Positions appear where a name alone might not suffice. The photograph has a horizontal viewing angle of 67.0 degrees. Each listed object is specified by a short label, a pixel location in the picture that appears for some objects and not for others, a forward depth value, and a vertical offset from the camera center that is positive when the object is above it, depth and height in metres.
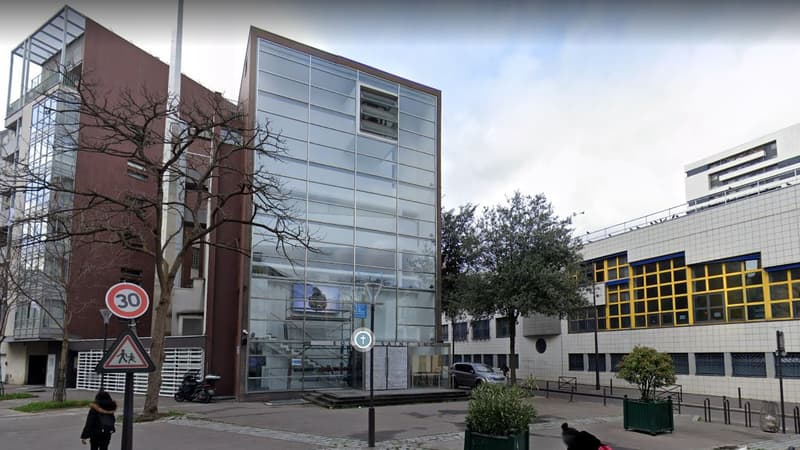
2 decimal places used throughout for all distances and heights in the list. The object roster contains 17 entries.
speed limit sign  8.45 +0.24
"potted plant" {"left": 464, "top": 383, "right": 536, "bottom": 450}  10.24 -1.75
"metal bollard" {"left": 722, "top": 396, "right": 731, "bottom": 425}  19.35 -2.90
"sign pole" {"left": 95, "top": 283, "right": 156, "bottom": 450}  8.20 -0.46
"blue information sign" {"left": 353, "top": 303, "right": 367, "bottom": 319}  17.42 +0.22
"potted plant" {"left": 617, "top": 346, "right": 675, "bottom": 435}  16.58 -1.87
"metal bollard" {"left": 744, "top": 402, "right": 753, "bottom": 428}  18.78 -2.99
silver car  31.66 -2.92
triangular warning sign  8.15 -0.55
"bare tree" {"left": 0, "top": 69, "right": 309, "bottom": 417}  17.98 +5.46
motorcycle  23.78 -2.81
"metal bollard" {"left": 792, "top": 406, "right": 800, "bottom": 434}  17.93 -2.84
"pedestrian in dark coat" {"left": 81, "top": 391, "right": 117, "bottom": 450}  10.22 -1.79
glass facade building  26.27 +4.54
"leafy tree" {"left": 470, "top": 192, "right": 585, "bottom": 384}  28.55 +2.68
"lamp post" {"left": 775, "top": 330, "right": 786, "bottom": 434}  19.02 -0.81
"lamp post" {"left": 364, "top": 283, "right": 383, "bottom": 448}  13.52 -1.18
